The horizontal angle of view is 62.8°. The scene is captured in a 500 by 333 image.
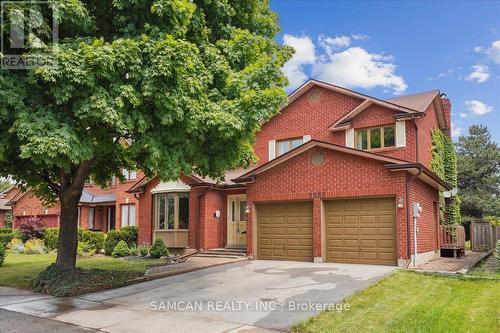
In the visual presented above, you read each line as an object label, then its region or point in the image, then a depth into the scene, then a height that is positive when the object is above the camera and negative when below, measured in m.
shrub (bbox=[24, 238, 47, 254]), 23.28 -2.48
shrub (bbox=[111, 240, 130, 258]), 20.56 -2.36
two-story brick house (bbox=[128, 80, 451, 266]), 14.48 +0.49
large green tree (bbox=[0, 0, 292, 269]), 8.48 +2.57
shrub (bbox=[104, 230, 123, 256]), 21.78 -1.96
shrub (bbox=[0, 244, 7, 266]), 16.53 -2.06
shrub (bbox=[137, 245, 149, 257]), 19.88 -2.29
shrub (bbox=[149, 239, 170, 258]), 18.84 -2.13
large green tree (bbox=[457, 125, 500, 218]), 35.79 +2.99
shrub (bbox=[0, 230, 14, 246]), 23.23 -1.95
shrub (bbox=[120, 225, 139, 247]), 22.78 -1.72
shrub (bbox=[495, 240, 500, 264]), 13.17 -1.54
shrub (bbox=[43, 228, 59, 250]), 24.66 -2.08
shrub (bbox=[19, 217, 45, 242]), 27.45 -1.68
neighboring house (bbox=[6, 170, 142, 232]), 27.17 -0.35
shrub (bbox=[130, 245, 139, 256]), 20.47 -2.40
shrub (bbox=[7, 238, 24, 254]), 23.60 -2.47
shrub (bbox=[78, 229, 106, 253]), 22.83 -1.96
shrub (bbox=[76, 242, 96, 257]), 21.38 -2.47
